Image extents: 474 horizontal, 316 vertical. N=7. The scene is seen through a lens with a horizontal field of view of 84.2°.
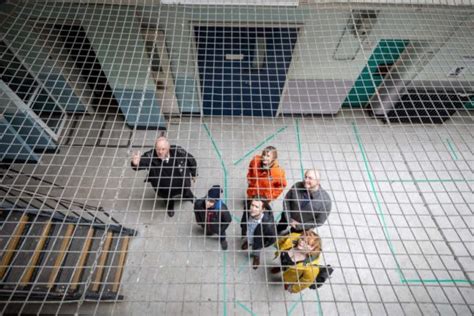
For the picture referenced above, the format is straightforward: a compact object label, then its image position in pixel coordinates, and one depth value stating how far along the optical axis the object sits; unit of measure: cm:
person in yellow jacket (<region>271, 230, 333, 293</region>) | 237
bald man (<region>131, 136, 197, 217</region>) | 281
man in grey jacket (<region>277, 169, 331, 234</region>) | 267
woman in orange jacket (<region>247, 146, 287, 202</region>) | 293
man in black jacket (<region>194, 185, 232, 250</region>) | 285
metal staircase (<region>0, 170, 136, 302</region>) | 256
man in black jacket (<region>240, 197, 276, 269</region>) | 273
